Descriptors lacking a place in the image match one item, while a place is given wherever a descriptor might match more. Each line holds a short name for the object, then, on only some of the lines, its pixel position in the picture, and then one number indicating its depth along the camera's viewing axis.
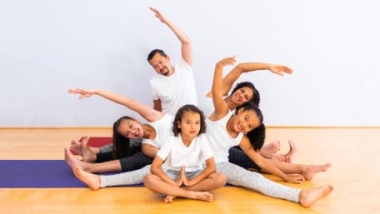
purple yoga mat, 3.15
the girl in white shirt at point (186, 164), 2.87
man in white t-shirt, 3.91
